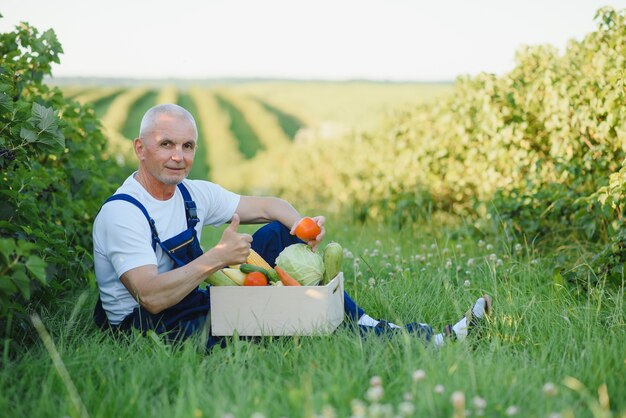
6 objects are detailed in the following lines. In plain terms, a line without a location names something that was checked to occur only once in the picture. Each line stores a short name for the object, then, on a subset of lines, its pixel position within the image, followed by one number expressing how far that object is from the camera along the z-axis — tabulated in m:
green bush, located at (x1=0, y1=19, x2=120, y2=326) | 3.37
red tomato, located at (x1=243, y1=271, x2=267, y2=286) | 3.54
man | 3.32
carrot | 3.54
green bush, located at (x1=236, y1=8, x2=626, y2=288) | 5.18
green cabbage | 3.61
